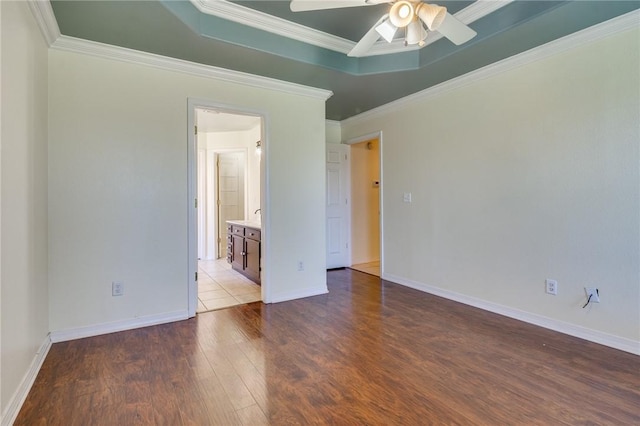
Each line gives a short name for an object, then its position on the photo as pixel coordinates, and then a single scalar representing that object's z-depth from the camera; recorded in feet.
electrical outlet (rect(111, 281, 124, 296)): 9.09
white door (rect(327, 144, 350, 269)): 16.93
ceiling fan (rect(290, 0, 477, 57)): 6.36
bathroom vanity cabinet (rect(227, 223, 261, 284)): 13.66
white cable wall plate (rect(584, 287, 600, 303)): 8.30
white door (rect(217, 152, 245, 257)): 20.86
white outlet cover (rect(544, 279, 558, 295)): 9.10
